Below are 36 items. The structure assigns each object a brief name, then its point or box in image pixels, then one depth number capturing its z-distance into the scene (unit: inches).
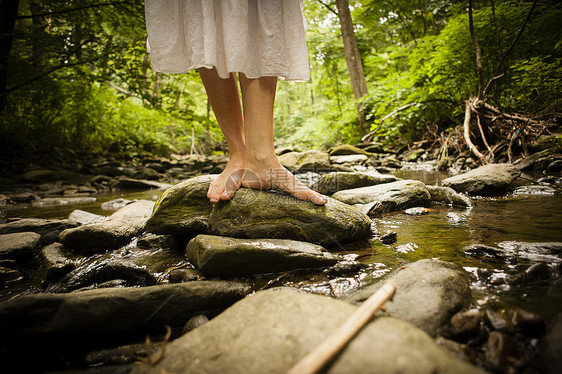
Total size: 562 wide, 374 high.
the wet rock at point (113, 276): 35.3
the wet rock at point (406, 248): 37.2
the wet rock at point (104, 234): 42.1
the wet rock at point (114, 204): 68.5
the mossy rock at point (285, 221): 39.5
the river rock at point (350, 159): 124.9
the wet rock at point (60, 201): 75.8
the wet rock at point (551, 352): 19.2
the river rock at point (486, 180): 55.3
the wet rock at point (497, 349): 21.6
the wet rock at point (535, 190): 52.3
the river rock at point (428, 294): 26.8
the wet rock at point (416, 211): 49.1
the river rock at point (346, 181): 64.1
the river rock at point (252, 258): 34.2
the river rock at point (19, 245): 39.2
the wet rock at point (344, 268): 33.8
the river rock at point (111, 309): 26.7
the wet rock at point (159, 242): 43.5
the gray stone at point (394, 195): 51.9
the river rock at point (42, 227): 45.8
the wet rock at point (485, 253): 33.3
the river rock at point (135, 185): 109.1
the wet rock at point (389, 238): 39.5
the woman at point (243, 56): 37.7
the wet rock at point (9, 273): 36.3
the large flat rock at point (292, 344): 18.4
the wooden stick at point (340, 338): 16.5
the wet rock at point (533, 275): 29.7
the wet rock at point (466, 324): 24.9
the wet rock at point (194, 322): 29.0
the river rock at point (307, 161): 119.9
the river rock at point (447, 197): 51.1
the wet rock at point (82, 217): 52.7
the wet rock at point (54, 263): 36.1
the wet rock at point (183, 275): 34.6
